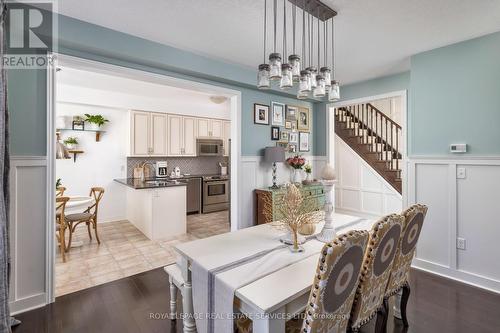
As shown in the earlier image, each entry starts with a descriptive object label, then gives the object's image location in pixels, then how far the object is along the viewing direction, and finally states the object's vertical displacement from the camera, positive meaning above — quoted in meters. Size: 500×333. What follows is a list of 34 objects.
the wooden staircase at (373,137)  5.00 +0.66
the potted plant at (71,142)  4.62 +0.45
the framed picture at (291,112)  4.25 +0.94
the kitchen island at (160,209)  4.08 -0.73
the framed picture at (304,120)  4.43 +0.83
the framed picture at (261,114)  3.81 +0.81
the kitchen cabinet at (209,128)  6.09 +0.97
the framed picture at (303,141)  4.45 +0.45
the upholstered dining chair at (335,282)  1.02 -0.51
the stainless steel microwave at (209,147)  6.06 +0.48
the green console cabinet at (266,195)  3.54 -0.43
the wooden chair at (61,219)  3.09 -0.69
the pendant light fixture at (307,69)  1.72 +0.72
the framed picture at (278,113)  4.05 +0.87
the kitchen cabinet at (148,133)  5.08 +0.69
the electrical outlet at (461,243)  2.67 -0.83
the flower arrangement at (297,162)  4.09 +0.07
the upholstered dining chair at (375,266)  1.32 -0.55
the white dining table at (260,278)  1.11 -0.59
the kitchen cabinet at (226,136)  6.60 +0.80
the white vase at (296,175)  4.22 -0.16
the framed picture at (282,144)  4.13 +0.37
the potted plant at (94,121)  4.75 +0.87
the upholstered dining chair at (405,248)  1.59 -0.54
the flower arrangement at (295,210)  1.61 -0.29
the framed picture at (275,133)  4.03 +0.54
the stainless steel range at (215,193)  5.91 -0.66
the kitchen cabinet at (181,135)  5.63 +0.71
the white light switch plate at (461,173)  2.63 -0.07
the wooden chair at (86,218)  3.43 -0.72
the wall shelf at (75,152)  4.67 +0.27
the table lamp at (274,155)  3.74 +0.17
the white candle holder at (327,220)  1.86 -0.41
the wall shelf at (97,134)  4.92 +0.65
